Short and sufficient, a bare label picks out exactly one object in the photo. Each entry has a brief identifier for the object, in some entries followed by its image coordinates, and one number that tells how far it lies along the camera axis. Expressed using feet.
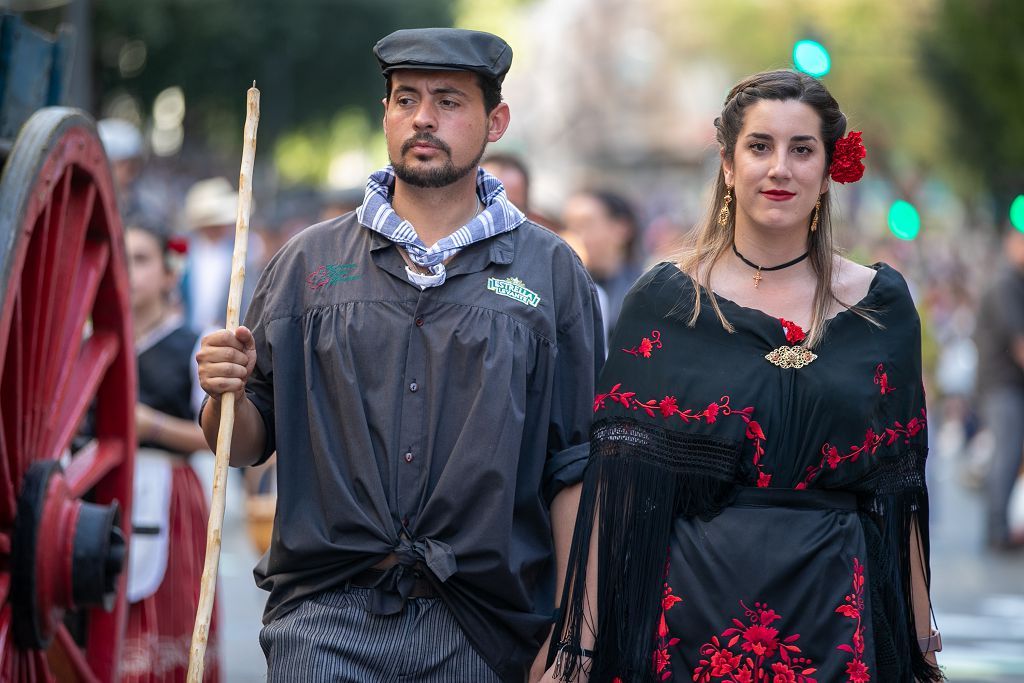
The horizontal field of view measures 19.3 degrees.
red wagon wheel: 24.32
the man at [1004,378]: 70.14
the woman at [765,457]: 22.21
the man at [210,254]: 73.22
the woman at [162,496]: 34.91
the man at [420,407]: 22.95
